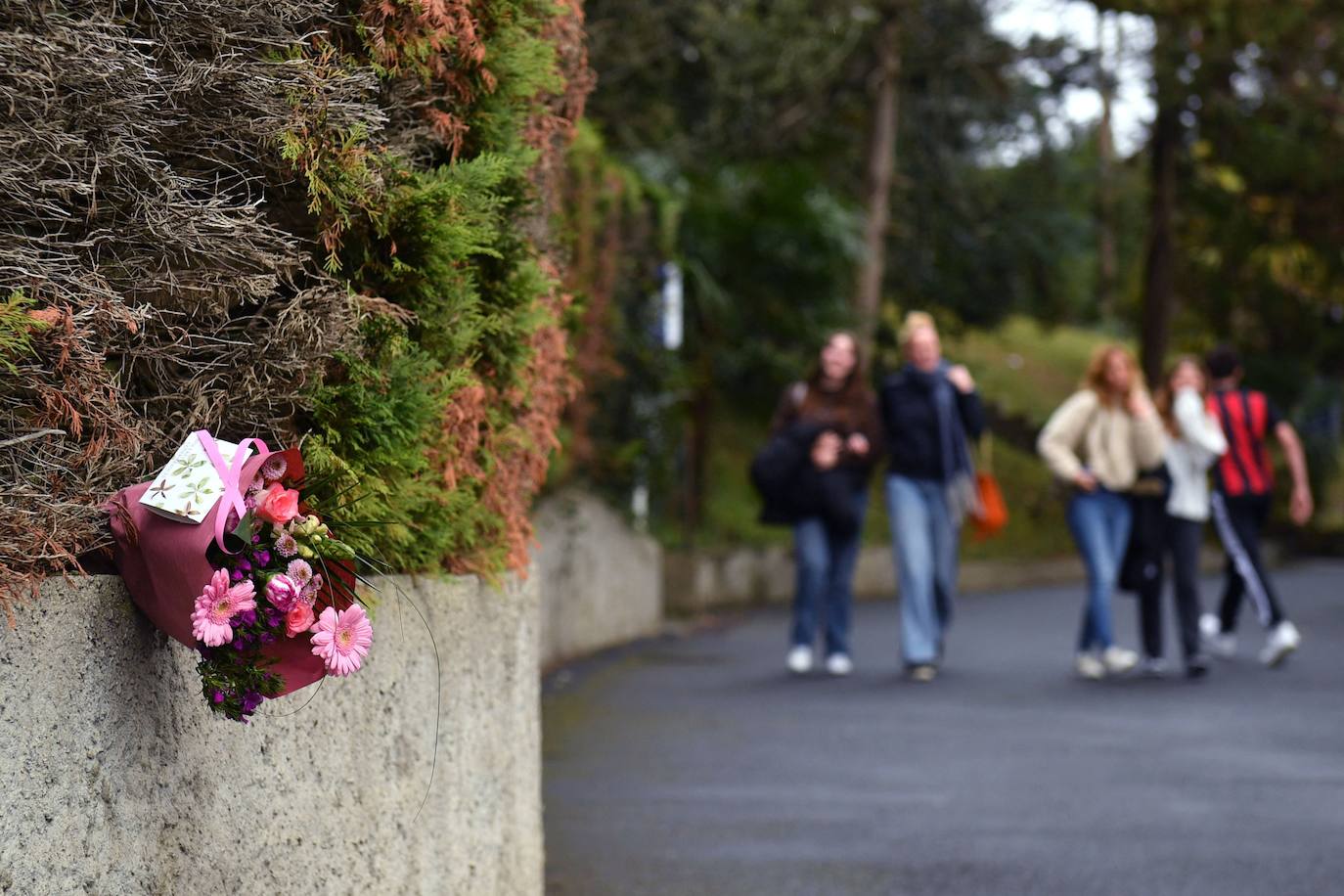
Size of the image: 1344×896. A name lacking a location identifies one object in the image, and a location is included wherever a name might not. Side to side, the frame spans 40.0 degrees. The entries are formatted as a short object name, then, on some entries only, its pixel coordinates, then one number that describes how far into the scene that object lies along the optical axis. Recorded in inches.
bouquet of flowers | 119.6
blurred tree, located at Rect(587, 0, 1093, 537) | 620.1
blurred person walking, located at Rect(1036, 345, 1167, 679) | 429.4
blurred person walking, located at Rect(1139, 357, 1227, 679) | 436.5
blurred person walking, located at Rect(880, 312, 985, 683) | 424.8
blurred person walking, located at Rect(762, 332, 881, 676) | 427.2
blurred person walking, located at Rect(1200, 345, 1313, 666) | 453.7
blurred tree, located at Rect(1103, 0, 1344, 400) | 895.1
